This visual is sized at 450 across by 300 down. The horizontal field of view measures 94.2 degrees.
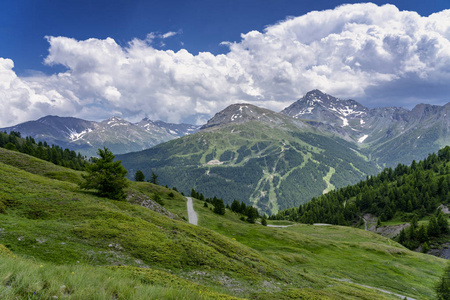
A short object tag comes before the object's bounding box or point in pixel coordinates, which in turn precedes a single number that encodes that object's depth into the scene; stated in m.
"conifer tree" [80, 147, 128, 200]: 36.66
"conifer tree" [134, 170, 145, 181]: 131.00
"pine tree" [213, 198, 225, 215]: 91.25
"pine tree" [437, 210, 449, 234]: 101.59
